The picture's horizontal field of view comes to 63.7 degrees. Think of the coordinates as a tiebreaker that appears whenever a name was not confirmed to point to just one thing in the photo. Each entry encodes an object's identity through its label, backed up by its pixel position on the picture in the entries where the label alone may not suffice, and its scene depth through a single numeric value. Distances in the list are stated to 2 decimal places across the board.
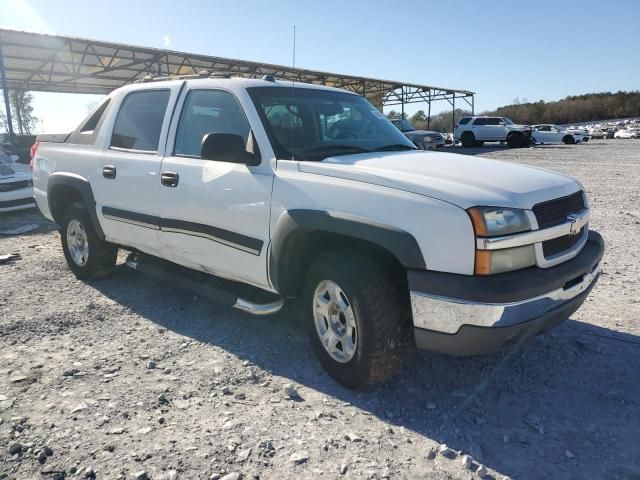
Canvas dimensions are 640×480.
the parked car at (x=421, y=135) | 21.02
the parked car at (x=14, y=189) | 8.54
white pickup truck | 2.49
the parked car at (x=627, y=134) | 41.81
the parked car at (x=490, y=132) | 29.77
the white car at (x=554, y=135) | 33.03
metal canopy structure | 15.55
